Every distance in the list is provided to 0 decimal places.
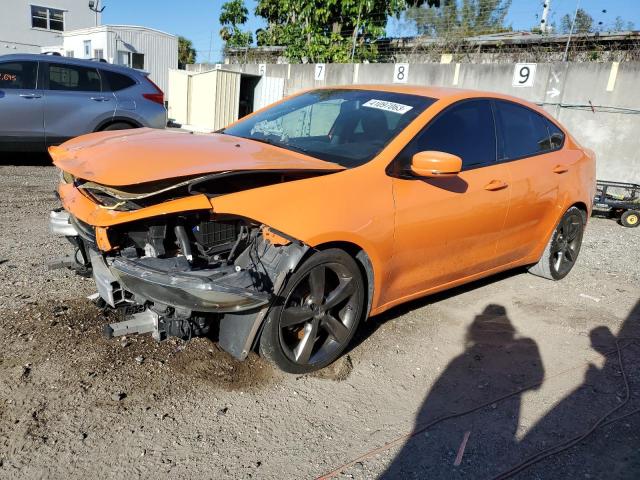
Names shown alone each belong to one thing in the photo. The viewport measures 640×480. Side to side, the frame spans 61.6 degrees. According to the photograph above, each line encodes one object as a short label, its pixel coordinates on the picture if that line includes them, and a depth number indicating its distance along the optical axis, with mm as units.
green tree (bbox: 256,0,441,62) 15805
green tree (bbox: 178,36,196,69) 42791
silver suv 8281
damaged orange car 2760
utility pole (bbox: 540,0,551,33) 13257
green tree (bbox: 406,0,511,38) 13847
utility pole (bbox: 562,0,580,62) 11414
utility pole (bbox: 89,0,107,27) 31438
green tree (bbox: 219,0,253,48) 22984
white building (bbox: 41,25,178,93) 24266
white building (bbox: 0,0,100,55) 29000
